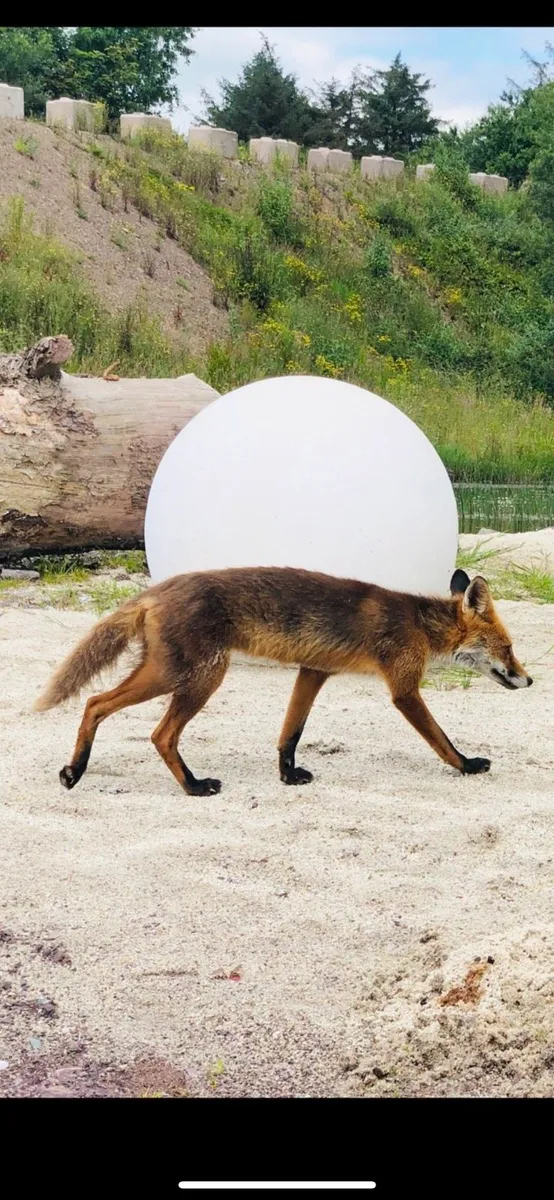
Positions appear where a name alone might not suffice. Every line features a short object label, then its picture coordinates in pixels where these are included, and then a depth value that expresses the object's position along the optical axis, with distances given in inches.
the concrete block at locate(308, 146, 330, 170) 1328.7
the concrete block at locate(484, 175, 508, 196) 1374.3
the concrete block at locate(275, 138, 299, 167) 1304.1
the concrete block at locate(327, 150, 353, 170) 1344.4
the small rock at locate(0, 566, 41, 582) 352.2
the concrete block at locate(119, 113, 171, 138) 1270.9
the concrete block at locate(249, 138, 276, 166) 1301.7
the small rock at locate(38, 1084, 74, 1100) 103.2
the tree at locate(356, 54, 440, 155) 1139.9
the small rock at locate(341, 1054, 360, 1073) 109.0
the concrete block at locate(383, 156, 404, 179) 1393.9
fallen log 350.9
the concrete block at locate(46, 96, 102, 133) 1211.2
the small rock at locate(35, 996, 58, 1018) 118.1
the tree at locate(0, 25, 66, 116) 1143.5
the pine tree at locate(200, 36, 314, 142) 1240.2
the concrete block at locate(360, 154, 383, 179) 1358.3
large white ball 240.5
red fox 175.9
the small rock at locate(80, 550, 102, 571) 363.0
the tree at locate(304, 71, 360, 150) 1262.3
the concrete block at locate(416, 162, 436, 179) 1368.1
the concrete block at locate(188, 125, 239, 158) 1311.5
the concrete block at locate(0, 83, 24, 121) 1204.0
